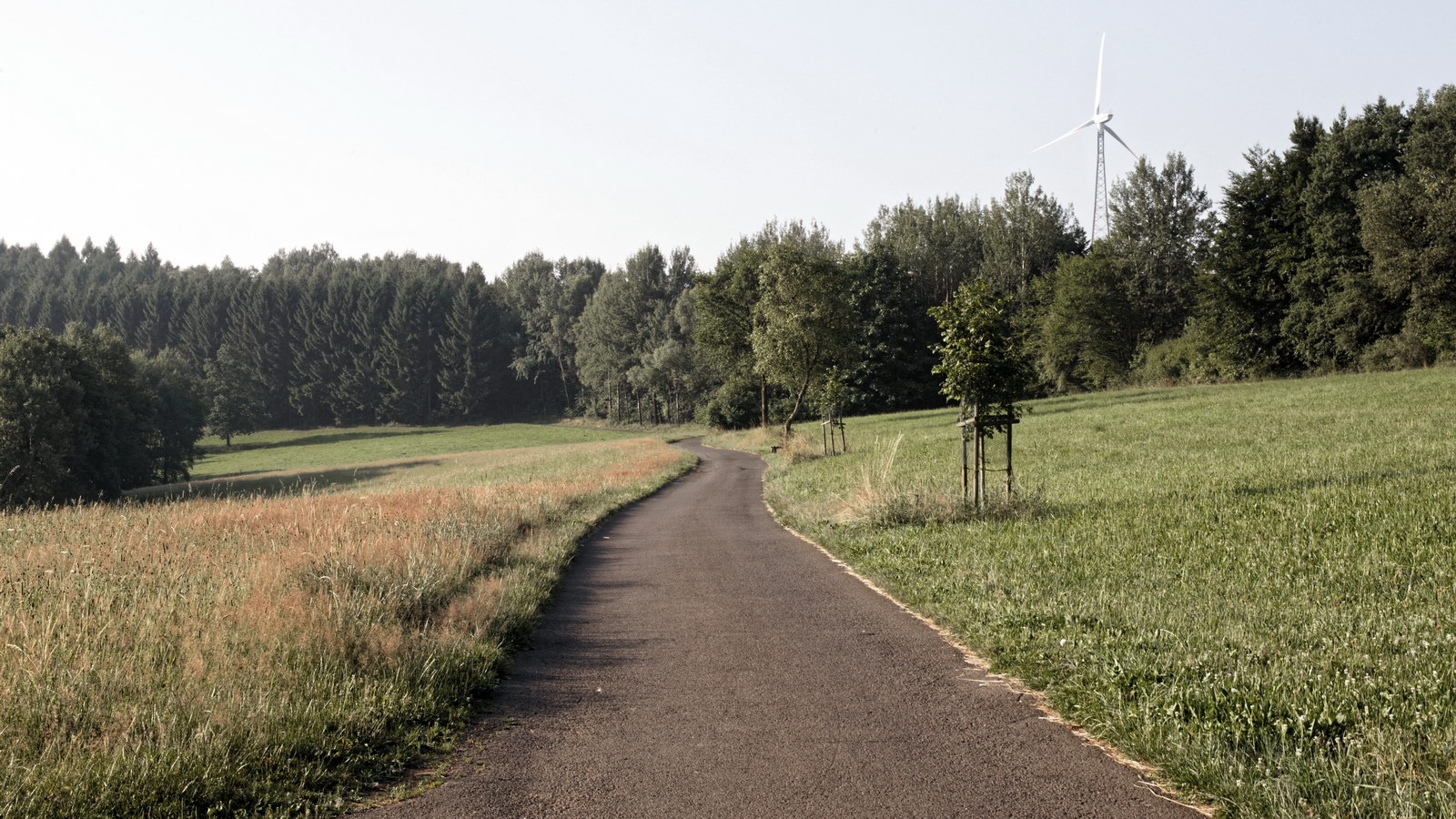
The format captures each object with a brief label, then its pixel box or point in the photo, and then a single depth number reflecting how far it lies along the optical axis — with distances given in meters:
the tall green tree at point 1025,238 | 78.75
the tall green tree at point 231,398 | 100.94
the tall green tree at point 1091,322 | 67.38
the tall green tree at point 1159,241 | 68.69
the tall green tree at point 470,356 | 114.69
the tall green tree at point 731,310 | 60.09
